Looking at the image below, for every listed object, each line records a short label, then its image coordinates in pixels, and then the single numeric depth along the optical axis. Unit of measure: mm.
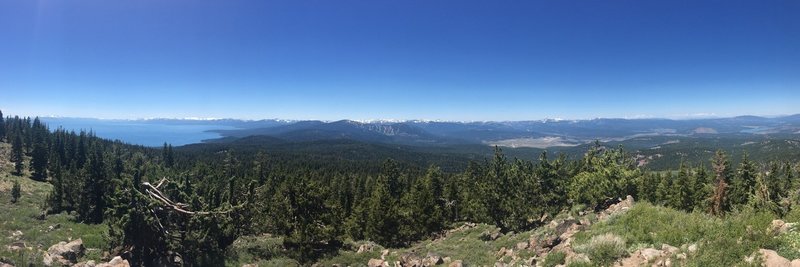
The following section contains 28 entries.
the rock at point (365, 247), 38156
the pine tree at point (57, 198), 62678
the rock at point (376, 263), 29766
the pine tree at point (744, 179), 48525
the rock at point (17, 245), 32644
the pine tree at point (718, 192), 28072
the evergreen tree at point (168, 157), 158400
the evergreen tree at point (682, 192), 52531
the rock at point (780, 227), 12025
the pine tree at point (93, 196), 61841
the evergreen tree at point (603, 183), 43469
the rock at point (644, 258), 12656
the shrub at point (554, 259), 15797
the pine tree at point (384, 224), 47125
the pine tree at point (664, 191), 56450
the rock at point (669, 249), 12685
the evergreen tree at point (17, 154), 95719
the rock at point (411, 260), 26672
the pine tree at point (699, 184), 51775
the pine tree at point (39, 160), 98188
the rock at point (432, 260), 25578
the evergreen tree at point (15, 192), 62903
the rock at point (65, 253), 28625
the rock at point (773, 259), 10227
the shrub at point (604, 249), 13883
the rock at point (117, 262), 27578
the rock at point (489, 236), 39659
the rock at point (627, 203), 29509
